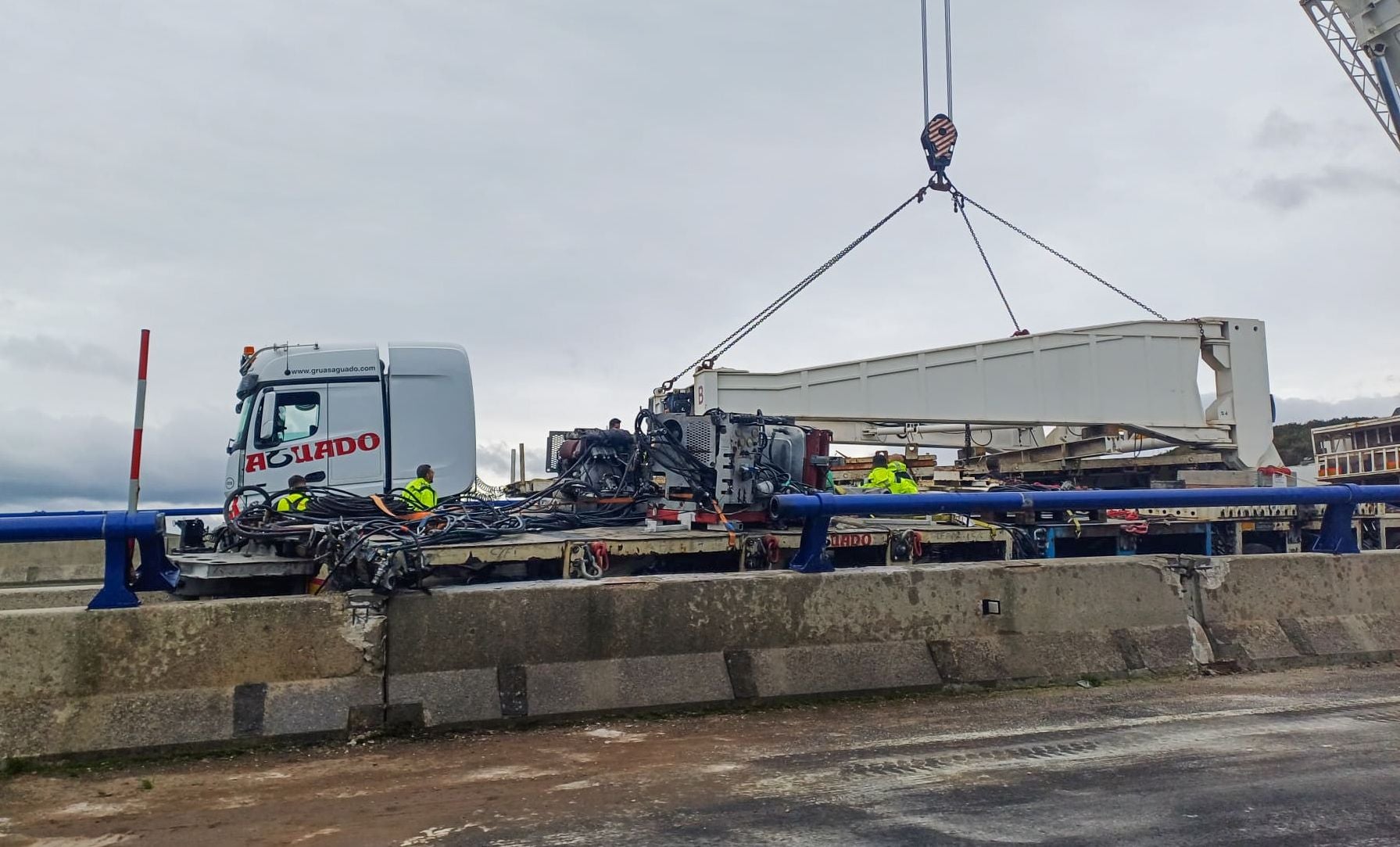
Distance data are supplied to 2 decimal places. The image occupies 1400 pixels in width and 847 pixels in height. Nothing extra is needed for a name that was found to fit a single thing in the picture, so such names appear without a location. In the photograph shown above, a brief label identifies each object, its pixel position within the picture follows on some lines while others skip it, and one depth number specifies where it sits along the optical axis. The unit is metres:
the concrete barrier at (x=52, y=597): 5.81
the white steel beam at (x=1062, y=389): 14.48
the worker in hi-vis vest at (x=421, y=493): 9.57
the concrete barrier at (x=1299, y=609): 6.14
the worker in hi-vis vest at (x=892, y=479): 10.33
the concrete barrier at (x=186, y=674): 4.20
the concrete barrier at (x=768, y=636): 4.76
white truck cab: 11.38
